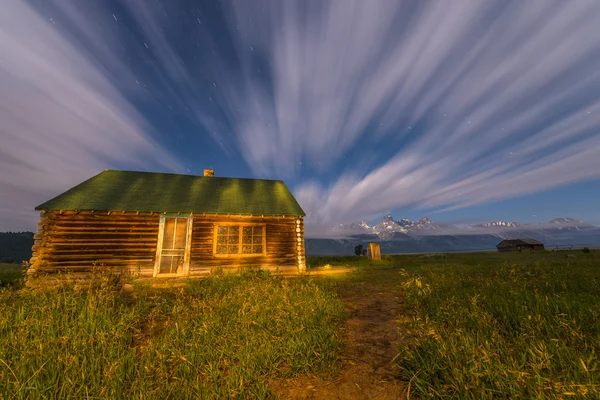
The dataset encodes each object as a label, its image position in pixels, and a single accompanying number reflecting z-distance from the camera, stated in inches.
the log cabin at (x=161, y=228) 474.3
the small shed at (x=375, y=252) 863.1
